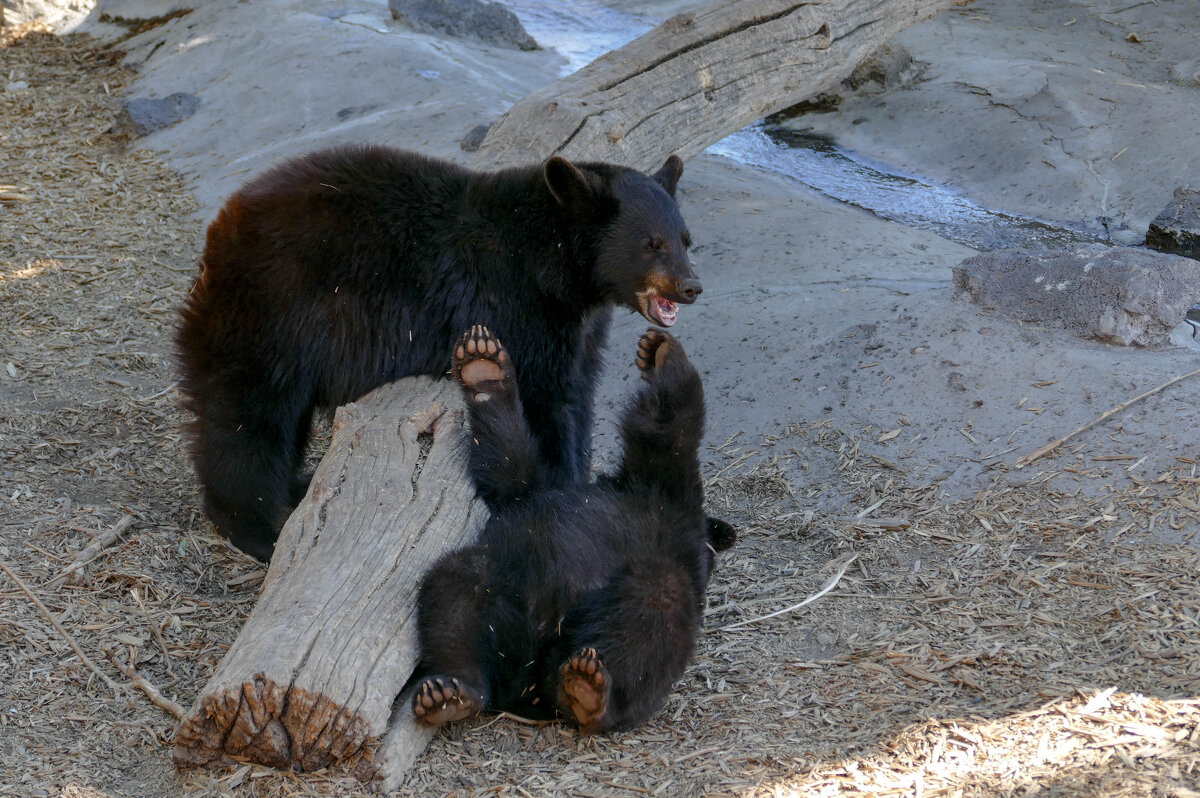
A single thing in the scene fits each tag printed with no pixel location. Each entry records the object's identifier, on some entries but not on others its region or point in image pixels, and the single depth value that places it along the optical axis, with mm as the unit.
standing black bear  8406
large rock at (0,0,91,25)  22766
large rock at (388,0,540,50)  21609
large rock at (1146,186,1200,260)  14531
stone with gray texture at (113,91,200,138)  18312
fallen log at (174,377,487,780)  5754
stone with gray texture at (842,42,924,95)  21500
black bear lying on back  6508
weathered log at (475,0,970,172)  11562
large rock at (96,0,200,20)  22781
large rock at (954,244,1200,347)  10891
